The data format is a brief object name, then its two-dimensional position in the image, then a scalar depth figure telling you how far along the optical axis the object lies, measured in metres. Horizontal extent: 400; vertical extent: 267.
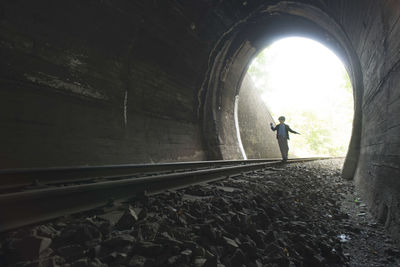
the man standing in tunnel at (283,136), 9.57
